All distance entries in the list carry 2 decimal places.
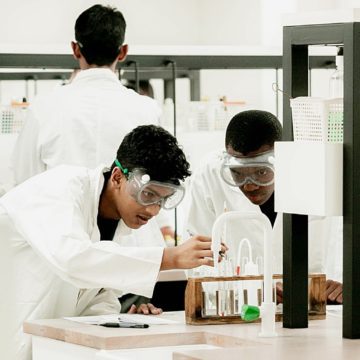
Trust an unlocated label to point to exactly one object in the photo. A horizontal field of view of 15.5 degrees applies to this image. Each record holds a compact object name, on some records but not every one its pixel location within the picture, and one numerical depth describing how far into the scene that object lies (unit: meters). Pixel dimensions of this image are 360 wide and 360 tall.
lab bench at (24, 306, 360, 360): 3.38
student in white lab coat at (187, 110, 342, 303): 4.94
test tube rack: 4.24
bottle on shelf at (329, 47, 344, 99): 4.18
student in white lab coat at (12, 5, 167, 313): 6.05
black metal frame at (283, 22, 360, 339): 3.55
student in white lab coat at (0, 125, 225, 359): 4.33
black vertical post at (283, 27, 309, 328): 3.93
